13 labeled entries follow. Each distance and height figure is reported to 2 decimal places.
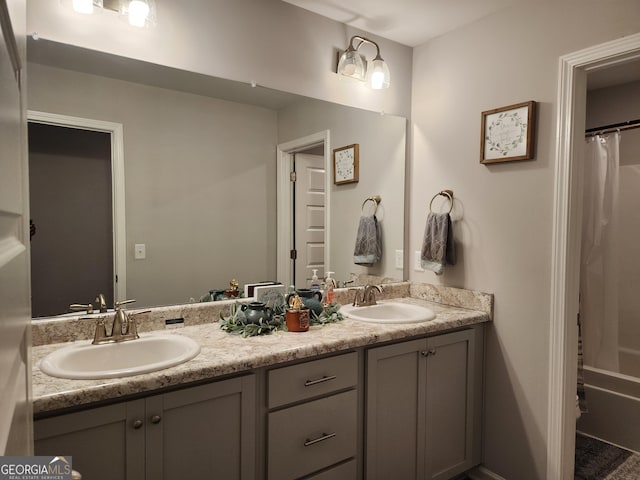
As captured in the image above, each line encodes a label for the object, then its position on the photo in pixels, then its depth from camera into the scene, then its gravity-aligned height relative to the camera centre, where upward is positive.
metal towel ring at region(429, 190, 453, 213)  2.35 +0.19
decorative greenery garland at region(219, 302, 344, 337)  1.70 -0.42
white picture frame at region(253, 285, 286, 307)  1.95 -0.33
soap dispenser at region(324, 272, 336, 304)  2.22 -0.34
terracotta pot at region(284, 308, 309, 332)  1.75 -0.40
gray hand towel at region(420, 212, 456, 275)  2.28 -0.09
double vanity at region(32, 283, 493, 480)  1.17 -0.61
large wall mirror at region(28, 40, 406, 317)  1.54 +0.21
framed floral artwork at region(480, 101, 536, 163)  1.97 +0.47
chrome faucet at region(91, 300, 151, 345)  1.52 -0.39
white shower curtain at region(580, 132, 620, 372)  2.76 -0.18
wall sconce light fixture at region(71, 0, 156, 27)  1.57 +0.83
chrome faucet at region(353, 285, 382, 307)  2.30 -0.39
